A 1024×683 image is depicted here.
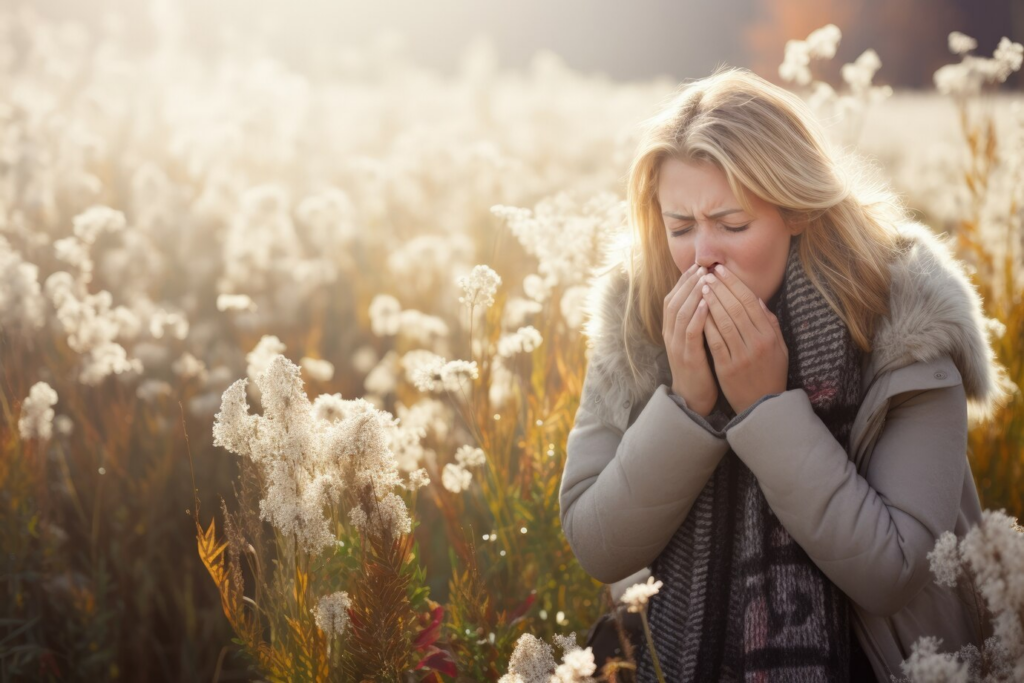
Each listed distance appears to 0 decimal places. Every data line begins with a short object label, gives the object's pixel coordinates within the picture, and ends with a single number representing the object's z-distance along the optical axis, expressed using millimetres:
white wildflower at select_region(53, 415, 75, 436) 3318
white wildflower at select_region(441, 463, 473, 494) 2516
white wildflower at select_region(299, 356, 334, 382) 3568
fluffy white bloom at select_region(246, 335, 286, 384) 2947
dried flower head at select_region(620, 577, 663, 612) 1381
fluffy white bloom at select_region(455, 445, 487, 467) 2590
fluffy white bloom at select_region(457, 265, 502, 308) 2398
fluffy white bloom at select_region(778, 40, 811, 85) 3779
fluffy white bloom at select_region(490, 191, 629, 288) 3018
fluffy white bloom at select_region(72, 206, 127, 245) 3439
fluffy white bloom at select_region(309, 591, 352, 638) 1823
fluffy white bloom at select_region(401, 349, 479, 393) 2396
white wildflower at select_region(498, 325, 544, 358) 2728
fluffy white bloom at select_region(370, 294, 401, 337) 4145
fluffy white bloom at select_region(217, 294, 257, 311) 3549
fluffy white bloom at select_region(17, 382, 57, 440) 2672
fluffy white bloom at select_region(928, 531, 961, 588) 1429
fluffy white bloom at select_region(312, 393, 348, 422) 2166
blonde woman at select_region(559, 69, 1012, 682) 1910
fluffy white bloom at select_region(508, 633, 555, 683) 1669
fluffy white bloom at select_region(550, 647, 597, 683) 1439
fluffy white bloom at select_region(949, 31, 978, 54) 4023
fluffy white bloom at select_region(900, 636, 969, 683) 1325
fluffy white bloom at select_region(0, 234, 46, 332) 3008
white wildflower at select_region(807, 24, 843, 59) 3641
